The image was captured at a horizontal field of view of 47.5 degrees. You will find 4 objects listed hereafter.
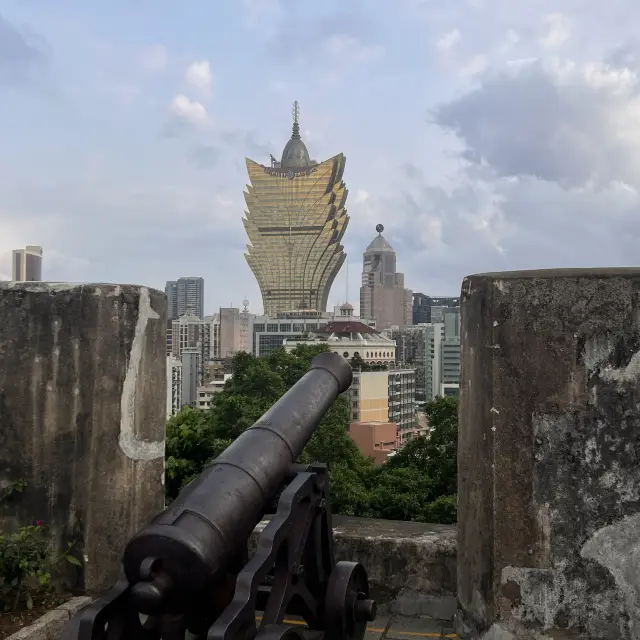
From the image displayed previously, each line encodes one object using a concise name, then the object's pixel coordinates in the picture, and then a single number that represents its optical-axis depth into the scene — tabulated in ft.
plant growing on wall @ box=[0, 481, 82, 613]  12.56
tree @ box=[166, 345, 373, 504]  40.09
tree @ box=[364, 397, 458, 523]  37.93
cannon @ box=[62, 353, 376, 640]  8.84
